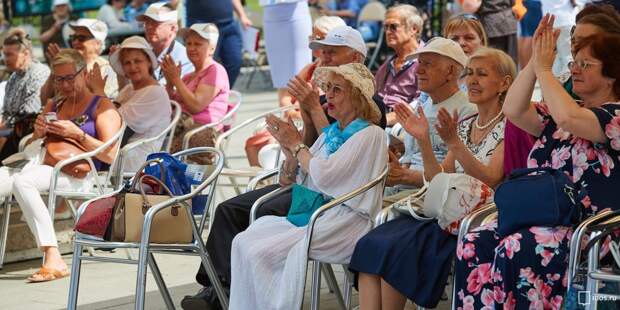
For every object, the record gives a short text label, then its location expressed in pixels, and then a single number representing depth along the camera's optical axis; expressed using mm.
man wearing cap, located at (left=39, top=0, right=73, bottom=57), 28370
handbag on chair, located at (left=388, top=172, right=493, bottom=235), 7916
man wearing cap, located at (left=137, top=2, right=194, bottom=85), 14366
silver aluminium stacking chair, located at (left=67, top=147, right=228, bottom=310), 8741
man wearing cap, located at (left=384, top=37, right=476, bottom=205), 9370
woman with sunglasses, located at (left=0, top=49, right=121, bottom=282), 11576
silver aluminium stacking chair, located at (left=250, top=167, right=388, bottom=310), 8241
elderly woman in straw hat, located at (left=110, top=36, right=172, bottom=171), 12537
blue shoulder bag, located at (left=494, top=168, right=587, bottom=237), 7157
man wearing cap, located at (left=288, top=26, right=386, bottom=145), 10557
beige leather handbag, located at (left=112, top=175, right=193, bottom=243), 8955
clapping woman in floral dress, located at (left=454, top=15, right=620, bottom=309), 7105
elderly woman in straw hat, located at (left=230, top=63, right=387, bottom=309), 8436
